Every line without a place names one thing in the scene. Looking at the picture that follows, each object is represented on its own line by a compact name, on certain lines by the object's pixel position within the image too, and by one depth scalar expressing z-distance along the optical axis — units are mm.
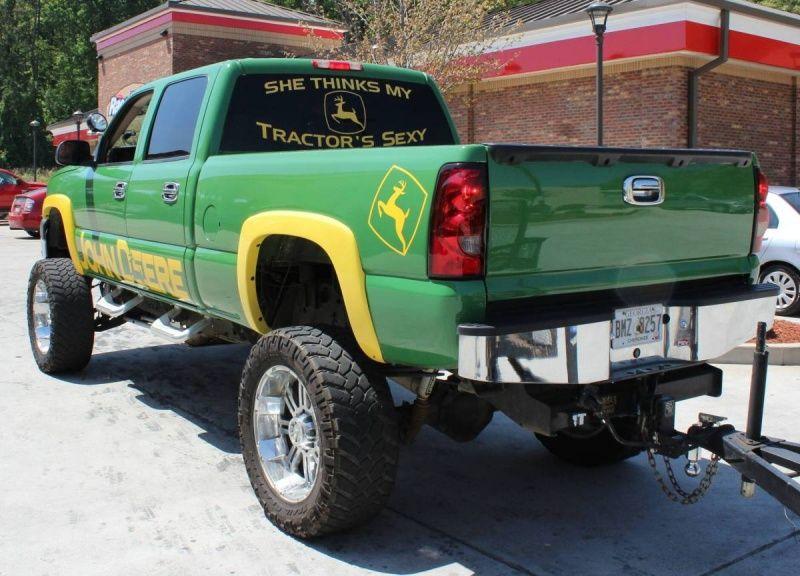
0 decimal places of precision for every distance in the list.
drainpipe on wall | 16859
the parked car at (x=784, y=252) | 9722
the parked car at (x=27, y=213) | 20047
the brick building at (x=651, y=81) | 16766
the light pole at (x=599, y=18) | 12484
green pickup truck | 3119
